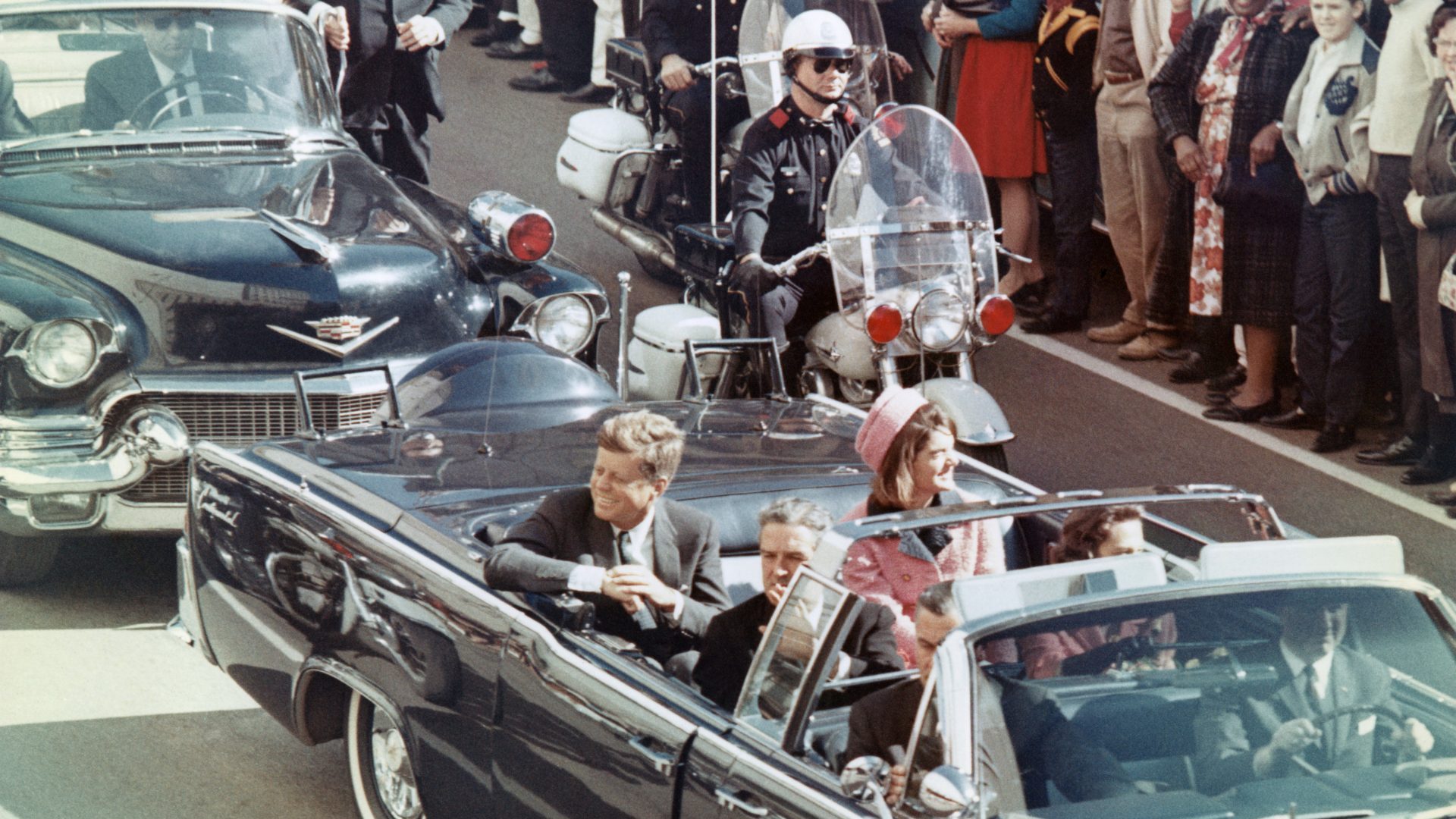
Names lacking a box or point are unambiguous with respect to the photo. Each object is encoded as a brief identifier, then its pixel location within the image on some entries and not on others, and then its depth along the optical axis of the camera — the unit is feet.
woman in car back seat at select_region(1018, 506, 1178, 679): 23.03
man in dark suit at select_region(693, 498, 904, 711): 26.78
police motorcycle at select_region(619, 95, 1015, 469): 48.57
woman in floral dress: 59.11
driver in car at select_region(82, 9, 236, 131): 53.36
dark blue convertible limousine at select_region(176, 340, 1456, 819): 22.77
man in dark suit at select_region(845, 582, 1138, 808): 22.41
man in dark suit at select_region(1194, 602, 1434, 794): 22.86
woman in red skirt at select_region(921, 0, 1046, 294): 71.31
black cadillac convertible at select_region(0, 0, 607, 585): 45.01
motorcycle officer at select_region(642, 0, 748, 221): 70.38
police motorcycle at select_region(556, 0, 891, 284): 65.26
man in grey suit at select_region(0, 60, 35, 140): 52.06
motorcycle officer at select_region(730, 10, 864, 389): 52.60
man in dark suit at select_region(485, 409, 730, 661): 28.66
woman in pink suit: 28.19
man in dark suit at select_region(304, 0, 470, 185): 72.18
